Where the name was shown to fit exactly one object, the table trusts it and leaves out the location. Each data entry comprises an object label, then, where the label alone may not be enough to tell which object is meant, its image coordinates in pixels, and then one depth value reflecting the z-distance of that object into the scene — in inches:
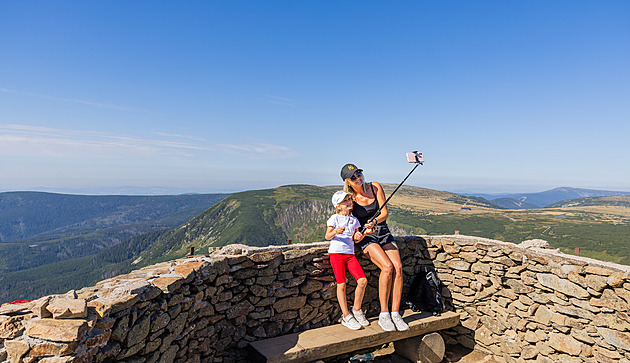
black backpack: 287.4
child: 235.8
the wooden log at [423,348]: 258.1
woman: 241.1
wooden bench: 206.1
